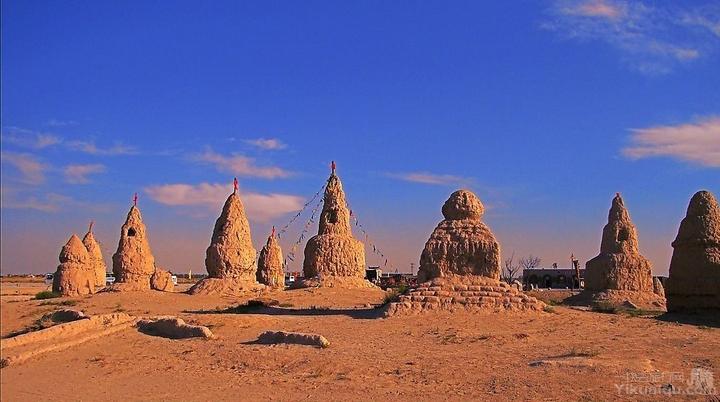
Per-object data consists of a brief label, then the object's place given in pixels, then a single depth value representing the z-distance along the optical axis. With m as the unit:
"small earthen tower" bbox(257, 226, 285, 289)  30.41
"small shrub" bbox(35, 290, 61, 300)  23.05
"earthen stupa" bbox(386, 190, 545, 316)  14.16
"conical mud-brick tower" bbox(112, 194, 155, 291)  24.56
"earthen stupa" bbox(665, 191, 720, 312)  15.16
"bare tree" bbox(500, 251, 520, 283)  48.32
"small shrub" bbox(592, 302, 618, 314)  17.00
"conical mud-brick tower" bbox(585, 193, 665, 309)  20.58
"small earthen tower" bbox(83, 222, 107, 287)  29.59
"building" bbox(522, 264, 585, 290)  50.19
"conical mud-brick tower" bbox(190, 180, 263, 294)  23.36
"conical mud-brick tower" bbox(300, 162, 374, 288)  23.98
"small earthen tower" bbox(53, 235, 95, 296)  23.33
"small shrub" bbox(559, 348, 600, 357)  8.71
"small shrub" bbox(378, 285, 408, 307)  14.42
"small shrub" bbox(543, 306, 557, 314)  14.54
